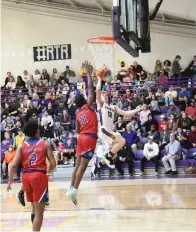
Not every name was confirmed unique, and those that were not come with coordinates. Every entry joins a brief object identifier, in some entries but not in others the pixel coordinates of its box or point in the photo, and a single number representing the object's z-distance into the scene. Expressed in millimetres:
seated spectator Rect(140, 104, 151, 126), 16936
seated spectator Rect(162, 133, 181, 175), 14836
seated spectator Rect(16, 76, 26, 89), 22828
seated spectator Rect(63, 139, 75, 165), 16391
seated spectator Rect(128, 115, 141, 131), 16925
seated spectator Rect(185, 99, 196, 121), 16644
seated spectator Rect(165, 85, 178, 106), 18016
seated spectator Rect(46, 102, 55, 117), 19506
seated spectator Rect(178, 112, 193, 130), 16078
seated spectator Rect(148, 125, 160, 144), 15727
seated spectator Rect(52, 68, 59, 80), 23220
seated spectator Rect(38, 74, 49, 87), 22947
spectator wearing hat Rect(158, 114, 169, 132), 16375
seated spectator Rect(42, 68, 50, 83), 23281
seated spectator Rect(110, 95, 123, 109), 18120
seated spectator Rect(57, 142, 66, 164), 16391
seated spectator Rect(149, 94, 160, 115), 17766
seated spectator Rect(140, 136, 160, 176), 15070
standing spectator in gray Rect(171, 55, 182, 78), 21100
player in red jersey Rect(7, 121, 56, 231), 5504
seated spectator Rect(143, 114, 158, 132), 16516
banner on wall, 24156
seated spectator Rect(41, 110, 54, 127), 18069
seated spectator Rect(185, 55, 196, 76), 20367
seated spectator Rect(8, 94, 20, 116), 20062
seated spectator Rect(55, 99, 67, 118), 19078
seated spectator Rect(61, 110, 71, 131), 18411
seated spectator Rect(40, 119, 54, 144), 17719
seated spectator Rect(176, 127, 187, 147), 15344
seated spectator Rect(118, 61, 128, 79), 21203
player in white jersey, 7704
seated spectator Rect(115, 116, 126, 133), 16481
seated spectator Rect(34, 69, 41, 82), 23422
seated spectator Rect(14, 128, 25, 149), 17373
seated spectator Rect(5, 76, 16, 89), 23484
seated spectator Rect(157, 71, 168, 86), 20053
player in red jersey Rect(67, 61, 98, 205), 7195
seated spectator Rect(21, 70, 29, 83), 23562
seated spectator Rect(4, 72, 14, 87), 23775
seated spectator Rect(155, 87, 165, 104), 18422
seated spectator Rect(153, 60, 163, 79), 21906
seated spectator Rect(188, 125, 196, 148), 15422
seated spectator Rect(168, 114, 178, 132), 15948
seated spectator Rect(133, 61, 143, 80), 21406
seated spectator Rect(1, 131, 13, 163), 17794
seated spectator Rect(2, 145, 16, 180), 16750
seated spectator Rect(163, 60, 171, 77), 21605
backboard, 7273
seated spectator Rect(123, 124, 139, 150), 15828
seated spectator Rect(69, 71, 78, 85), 22734
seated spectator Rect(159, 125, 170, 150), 15392
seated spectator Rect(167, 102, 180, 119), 17031
